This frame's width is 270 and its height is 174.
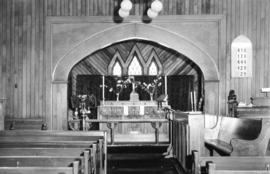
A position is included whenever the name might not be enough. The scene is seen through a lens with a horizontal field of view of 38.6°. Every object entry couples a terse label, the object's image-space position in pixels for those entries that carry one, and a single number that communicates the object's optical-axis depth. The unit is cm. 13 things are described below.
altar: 987
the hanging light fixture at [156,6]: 855
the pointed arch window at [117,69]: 1205
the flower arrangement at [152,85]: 1132
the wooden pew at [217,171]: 273
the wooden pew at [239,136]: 531
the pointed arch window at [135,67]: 1209
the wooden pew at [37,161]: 334
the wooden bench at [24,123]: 946
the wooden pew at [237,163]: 344
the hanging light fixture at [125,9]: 848
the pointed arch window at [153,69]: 1208
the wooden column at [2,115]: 859
